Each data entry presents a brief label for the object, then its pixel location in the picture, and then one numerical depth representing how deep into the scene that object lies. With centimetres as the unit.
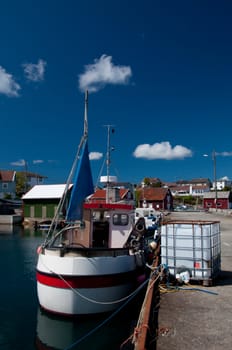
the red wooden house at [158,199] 7275
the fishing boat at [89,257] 866
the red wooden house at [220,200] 7062
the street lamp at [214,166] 5539
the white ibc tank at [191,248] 895
